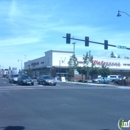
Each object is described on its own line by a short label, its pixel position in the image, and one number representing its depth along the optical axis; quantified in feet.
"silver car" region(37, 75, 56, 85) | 162.96
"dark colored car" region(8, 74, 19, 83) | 195.63
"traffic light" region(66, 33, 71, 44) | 116.06
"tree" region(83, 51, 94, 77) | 262.67
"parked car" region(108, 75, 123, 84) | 249.65
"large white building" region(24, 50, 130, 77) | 327.67
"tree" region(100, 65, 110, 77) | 253.85
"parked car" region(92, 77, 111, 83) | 237.25
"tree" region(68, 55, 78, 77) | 285.60
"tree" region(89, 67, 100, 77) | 257.92
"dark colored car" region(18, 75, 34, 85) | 165.07
